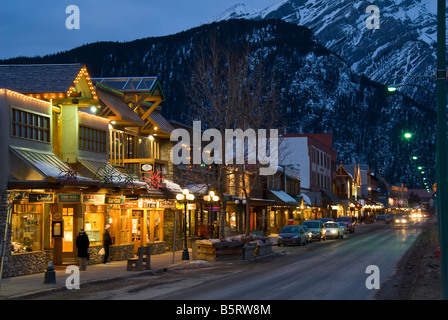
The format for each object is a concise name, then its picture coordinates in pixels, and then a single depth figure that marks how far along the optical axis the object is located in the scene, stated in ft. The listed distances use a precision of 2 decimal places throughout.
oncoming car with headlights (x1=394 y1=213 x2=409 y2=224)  372.33
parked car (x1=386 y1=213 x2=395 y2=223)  354.84
